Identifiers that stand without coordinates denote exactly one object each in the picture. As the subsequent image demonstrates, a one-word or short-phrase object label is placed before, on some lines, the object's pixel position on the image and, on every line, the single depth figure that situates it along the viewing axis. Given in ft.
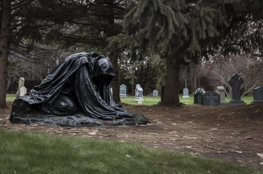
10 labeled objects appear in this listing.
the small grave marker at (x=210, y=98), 65.41
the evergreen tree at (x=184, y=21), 28.30
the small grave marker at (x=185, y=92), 126.48
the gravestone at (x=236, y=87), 67.77
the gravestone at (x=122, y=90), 118.83
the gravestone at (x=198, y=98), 68.64
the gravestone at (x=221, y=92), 76.81
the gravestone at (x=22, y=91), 78.33
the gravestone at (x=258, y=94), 69.51
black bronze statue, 25.38
